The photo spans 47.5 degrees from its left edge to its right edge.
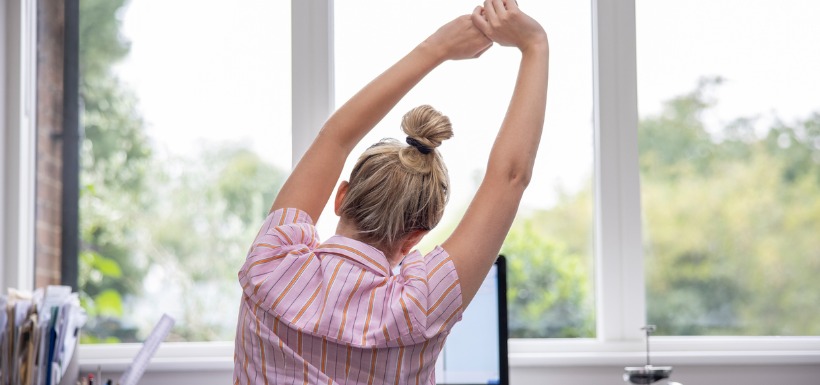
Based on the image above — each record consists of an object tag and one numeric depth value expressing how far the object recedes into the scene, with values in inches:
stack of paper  82.8
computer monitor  83.5
